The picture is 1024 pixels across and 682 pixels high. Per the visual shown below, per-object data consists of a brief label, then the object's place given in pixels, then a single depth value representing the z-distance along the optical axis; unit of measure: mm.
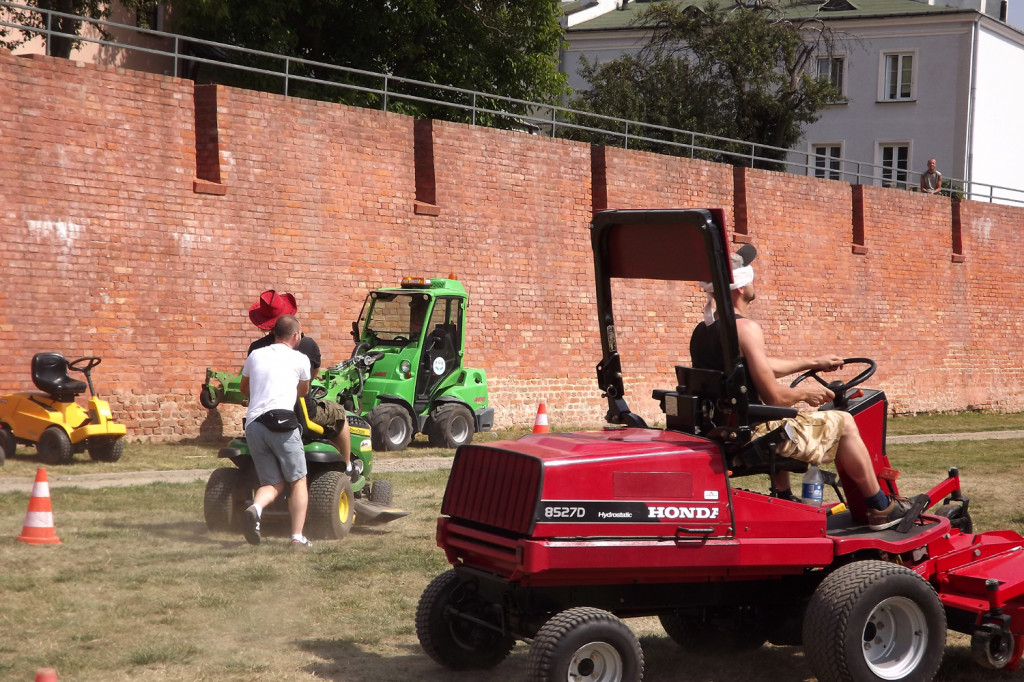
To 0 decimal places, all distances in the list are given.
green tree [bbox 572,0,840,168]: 34562
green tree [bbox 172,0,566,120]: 24906
